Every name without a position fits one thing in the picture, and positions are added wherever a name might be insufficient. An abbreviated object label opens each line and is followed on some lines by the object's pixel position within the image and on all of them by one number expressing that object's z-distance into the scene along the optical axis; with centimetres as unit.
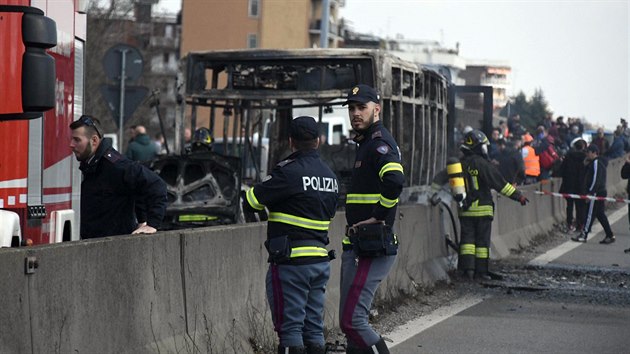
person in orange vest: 5858
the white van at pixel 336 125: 6222
